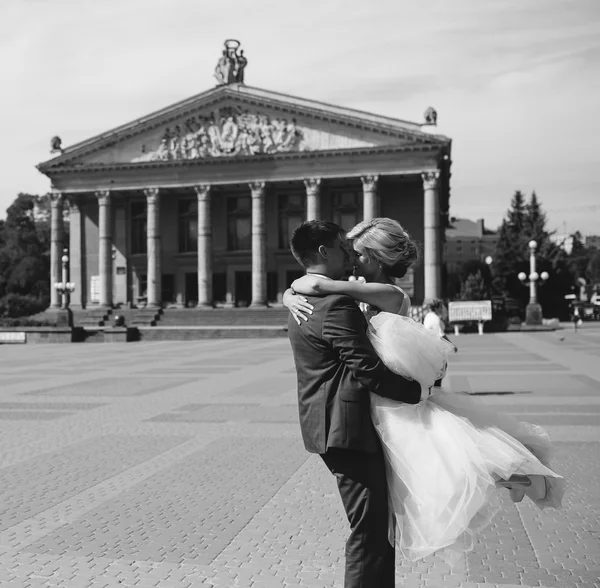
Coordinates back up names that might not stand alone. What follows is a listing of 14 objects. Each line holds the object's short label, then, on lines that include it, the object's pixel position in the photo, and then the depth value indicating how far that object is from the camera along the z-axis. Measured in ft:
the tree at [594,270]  473.67
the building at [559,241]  281.46
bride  11.85
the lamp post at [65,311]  160.25
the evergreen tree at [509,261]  264.93
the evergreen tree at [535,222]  277.44
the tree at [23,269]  237.86
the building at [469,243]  497.46
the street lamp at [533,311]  173.58
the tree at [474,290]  209.26
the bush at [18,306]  232.53
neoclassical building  190.08
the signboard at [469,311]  160.86
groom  12.03
